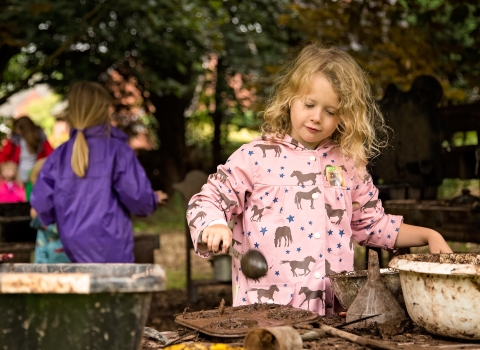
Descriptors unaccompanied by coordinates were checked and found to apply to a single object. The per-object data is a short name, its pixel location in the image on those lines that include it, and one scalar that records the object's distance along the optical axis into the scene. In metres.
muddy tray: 1.75
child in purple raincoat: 4.54
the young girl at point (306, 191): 2.45
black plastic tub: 1.34
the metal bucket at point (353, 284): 2.11
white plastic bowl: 1.79
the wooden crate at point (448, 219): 3.82
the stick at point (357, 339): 1.69
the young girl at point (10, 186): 7.80
